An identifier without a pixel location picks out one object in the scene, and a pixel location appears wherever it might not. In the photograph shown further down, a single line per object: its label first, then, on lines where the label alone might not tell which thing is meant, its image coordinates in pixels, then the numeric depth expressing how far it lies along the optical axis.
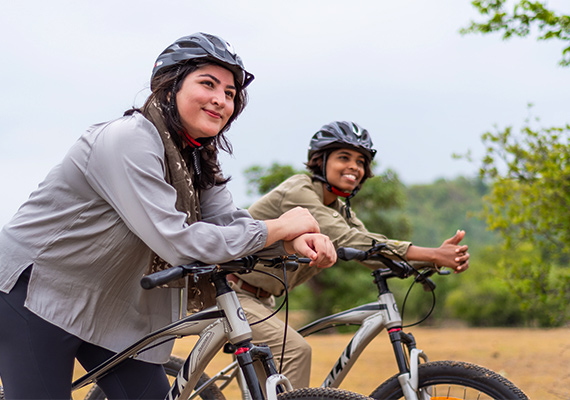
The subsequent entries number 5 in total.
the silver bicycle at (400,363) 3.13
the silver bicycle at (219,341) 2.20
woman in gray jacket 2.17
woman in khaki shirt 3.50
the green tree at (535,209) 6.68
